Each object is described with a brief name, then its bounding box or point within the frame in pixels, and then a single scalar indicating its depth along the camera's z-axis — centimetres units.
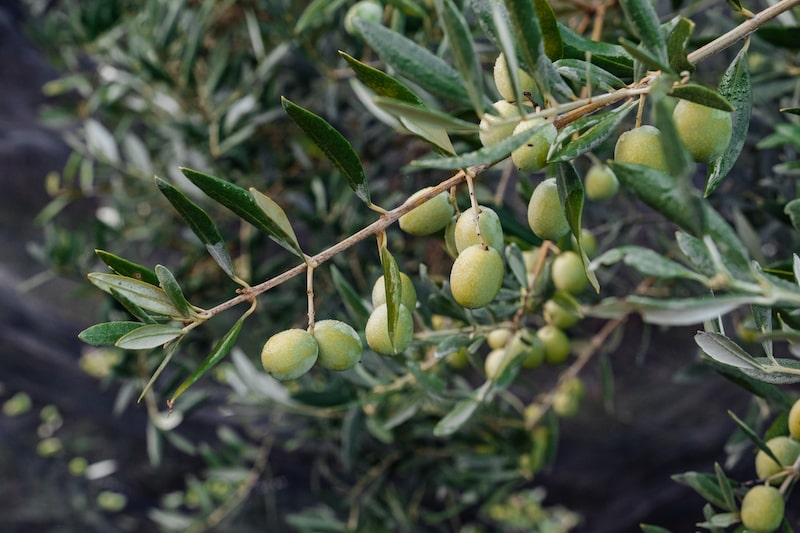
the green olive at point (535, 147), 38
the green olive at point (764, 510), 53
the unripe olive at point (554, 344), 84
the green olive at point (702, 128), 38
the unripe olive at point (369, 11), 77
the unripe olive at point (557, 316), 82
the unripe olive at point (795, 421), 54
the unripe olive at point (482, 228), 43
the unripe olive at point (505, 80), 41
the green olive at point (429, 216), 45
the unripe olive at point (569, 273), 75
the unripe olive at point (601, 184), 73
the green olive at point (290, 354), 43
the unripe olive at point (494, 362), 74
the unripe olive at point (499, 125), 37
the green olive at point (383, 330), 44
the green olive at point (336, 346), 45
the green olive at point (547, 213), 44
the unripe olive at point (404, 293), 48
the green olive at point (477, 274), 41
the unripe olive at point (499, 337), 77
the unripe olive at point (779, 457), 56
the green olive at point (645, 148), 38
